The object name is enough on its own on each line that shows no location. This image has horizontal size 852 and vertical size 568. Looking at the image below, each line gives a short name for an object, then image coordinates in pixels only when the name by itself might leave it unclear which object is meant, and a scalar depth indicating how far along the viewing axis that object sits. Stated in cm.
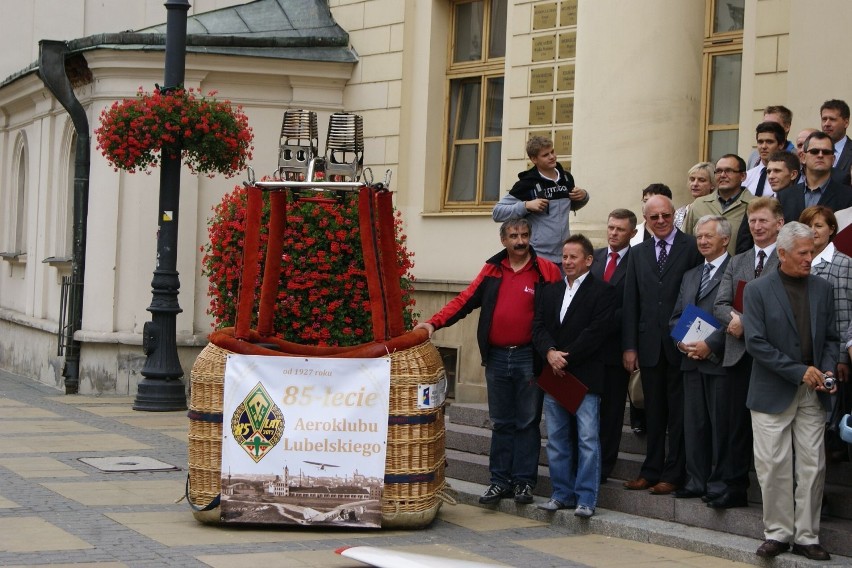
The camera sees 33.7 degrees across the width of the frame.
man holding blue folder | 858
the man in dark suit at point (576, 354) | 902
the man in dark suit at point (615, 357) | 935
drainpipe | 1725
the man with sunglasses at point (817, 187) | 865
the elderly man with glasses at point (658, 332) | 905
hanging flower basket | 1459
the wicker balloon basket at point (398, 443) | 862
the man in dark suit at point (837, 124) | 945
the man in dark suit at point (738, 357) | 834
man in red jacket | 935
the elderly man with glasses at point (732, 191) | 934
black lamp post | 1512
